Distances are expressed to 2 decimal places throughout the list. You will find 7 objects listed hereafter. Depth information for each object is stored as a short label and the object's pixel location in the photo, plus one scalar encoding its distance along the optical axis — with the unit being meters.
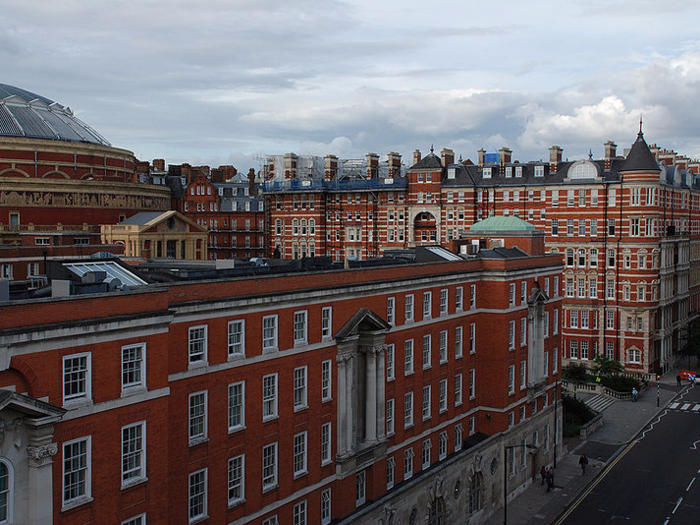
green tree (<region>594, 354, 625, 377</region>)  82.12
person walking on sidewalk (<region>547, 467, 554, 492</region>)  54.97
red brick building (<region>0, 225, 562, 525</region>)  22.95
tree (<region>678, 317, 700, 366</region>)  92.94
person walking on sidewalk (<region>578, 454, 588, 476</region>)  57.84
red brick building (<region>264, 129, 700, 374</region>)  87.06
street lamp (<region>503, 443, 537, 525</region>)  47.17
